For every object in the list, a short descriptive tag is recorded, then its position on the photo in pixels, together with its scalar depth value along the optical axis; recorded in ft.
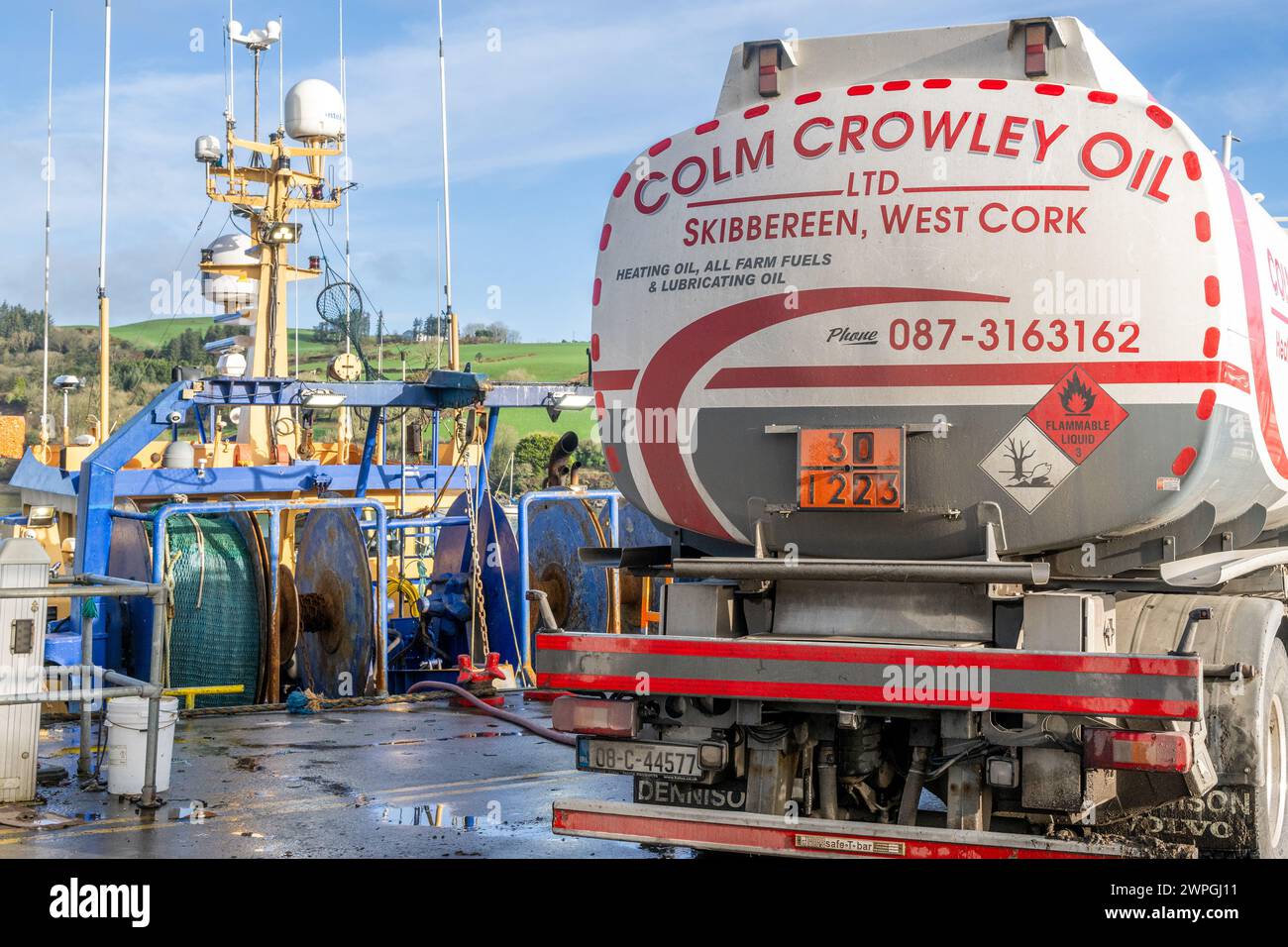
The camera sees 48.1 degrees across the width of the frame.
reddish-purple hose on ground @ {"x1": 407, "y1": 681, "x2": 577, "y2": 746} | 33.14
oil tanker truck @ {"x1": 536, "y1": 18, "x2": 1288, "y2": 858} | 18.63
